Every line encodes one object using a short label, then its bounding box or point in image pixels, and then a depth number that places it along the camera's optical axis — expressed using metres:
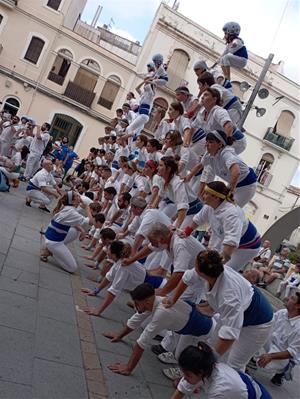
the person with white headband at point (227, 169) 5.75
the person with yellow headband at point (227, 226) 5.13
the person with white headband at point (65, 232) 7.32
